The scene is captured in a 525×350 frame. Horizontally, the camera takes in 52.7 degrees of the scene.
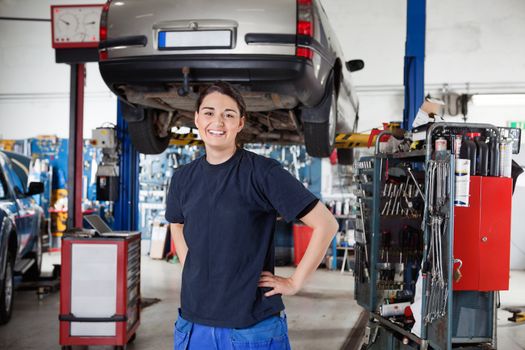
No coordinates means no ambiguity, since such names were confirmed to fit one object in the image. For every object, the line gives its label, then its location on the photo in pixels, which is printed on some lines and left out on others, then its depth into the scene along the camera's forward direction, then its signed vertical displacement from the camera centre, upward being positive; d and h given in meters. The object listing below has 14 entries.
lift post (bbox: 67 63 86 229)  4.20 +0.05
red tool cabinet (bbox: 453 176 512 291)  2.68 -0.34
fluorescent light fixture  8.45 +1.11
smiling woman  1.57 -0.23
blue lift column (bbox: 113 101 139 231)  4.97 -0.20
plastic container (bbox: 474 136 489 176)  2.72 +0.05
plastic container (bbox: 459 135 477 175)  2.69 +0.09
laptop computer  3.77 -0.48
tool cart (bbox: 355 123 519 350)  2.53 -0.34
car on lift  3.07 +0.69
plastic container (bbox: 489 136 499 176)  2.75 +0.05
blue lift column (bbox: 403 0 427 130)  3.87 +0.80
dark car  4.49 -0.65
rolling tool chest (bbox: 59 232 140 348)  3.59 -0.88
